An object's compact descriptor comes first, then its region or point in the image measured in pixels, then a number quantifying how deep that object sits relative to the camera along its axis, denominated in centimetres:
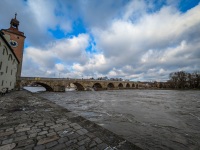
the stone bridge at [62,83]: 3485
